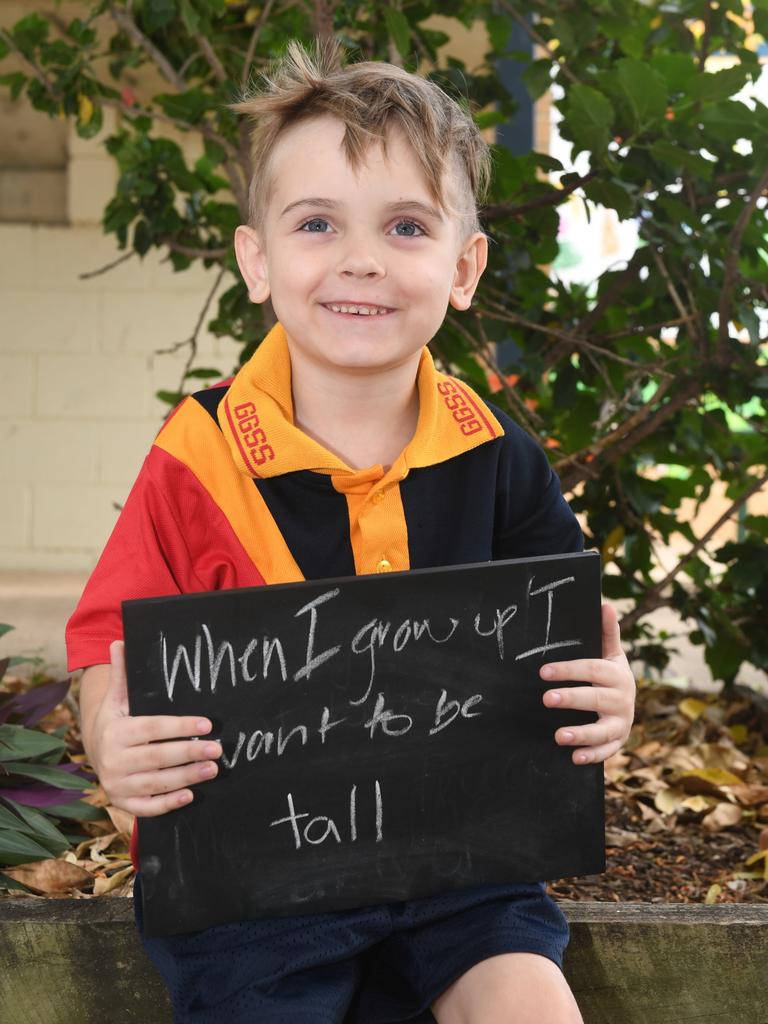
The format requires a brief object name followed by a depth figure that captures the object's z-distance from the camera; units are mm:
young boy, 1409
